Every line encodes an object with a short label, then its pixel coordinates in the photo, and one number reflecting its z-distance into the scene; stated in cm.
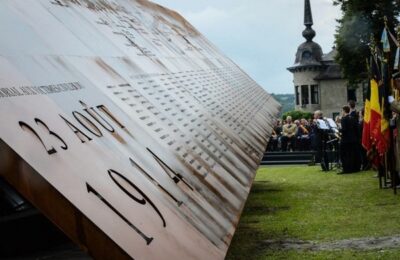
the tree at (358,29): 4175
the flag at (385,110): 1391
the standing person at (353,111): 1923
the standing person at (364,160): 1945
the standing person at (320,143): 2050
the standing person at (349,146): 1906
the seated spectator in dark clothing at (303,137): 2700
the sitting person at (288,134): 2699
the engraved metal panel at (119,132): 274
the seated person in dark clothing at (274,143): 2816
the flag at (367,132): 1584
